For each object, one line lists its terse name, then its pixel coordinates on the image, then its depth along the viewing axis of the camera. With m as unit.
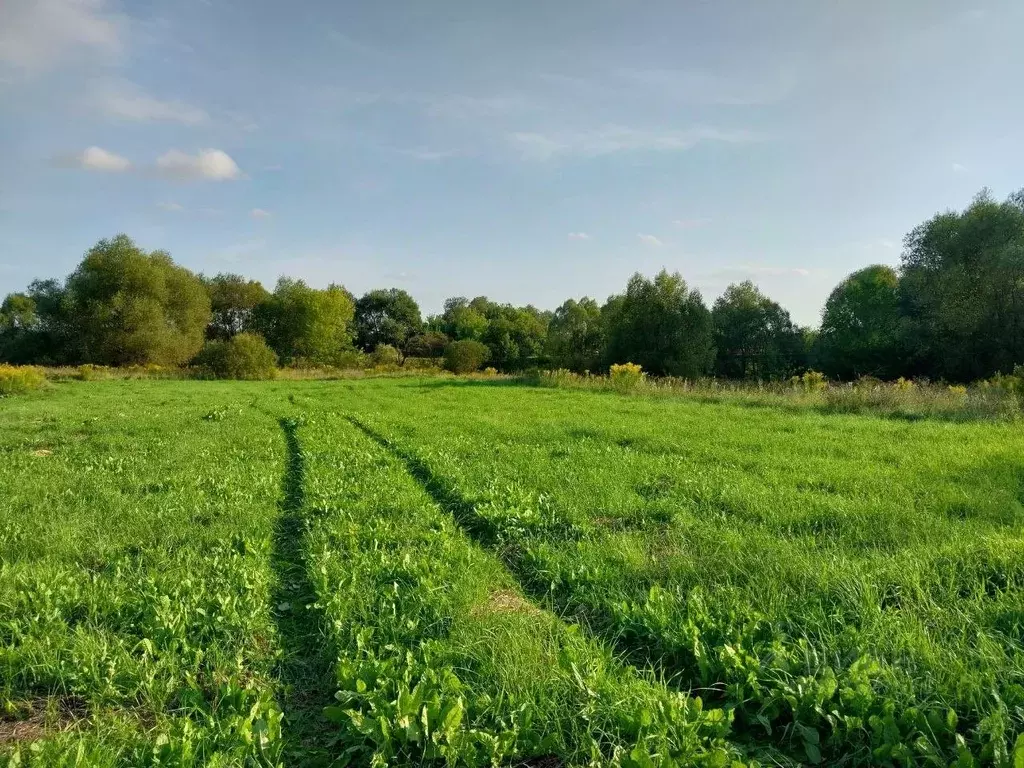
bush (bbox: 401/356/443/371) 49.45
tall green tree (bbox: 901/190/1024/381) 27.47
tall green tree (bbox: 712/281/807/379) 46.28
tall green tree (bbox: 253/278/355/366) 54.44
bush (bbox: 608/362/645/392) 23.61
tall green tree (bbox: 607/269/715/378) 34.22
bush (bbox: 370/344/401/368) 56.84
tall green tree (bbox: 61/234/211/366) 42.38
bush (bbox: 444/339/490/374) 48.34
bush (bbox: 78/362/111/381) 33.19
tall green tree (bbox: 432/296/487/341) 70.00
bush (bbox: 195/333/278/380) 38.03
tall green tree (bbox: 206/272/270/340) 60.25
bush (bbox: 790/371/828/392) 19.09
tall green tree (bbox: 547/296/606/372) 38.25
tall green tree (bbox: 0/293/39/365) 48.75
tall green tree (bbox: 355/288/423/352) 69.06
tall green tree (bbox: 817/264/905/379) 36.25
